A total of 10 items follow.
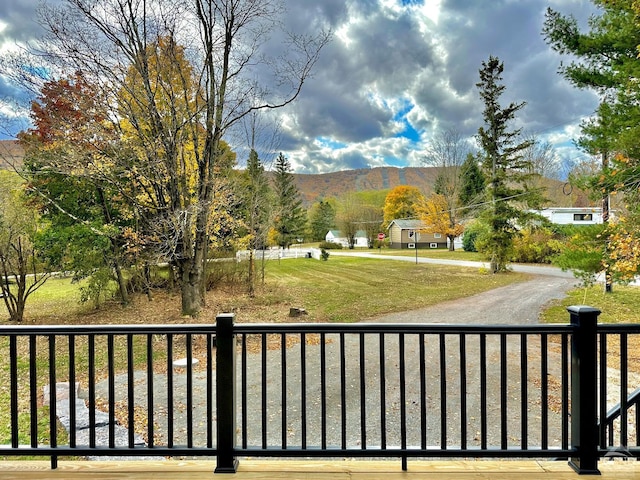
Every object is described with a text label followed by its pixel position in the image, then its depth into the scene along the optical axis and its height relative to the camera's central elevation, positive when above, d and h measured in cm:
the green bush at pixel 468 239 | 2496 -23
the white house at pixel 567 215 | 2082 +125
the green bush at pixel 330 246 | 3130 -81
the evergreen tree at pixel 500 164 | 1360 +288
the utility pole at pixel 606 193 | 614 +78
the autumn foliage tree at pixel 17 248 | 701 -18
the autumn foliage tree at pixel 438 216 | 2434 +142
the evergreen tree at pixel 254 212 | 1019 +79
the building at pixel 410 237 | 3300 -5
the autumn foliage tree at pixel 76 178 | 668 +127
